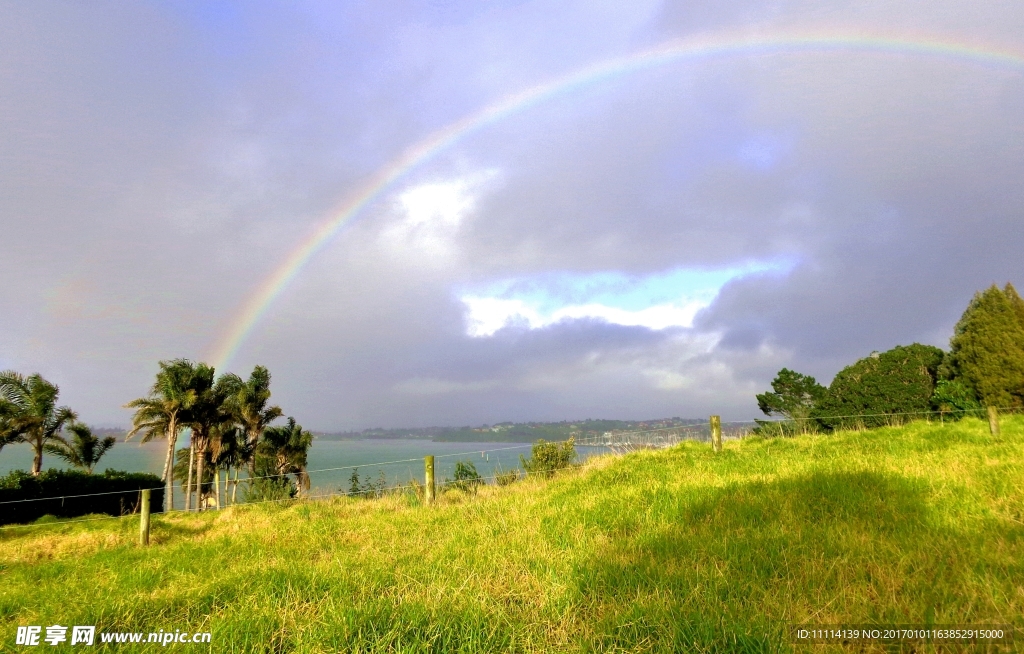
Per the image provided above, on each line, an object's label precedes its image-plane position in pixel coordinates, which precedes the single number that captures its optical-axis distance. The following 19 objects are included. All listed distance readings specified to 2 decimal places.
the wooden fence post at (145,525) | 10.13
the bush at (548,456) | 21.04
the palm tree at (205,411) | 41.81
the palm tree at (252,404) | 44.56
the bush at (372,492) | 14.35
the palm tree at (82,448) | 36.79
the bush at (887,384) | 31.86
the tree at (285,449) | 47.16
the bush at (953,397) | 25.39
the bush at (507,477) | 15.27
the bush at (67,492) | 21.50
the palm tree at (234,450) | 46.16
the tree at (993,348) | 24.48
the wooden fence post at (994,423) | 12.50
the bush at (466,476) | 14.05
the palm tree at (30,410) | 31.31
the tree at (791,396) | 36.03
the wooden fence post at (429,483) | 11.35
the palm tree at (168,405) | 40.00
